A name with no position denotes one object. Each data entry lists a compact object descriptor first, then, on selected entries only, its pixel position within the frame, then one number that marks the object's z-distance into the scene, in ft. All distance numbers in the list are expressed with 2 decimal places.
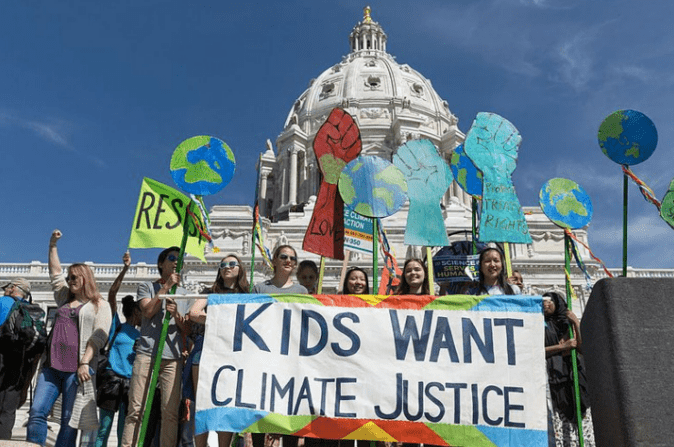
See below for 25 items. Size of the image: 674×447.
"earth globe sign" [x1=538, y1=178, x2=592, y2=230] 24.17
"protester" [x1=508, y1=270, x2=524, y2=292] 22.44
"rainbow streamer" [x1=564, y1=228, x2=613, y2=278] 23.23
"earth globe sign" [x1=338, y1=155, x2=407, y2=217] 20.58
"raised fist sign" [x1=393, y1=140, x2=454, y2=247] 20.98
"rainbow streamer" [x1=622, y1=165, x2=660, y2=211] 22.71
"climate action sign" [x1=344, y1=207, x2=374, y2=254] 24.13
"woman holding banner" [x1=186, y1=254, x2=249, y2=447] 18.42
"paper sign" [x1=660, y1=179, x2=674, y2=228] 23.59
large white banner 15.80
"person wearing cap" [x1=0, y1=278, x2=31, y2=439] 22.58
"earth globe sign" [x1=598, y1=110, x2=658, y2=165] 22.67
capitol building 115.34
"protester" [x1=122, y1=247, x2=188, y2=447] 19.80
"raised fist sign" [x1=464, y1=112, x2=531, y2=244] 23.81
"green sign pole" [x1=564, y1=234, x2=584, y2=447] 18.48
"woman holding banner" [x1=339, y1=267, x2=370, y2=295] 21.21
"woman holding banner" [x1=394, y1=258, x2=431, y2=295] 20.93
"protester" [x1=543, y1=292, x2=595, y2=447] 21.08
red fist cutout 23.88
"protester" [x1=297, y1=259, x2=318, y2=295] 24.85
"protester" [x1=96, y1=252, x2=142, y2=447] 21.48
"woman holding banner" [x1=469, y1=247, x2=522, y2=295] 19.71
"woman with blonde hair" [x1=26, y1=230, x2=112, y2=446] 20.03
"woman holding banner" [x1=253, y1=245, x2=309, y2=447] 20.23
